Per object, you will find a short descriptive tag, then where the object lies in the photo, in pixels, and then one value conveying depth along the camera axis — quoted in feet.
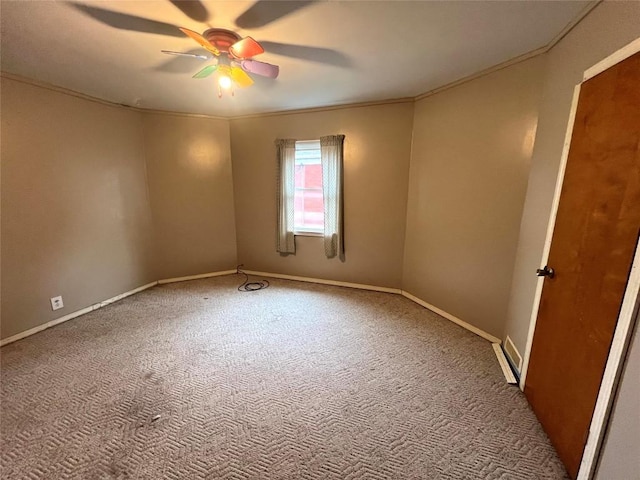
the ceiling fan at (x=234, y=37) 4.83
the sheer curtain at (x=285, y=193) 12.21
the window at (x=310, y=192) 11.46
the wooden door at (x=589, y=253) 3.71
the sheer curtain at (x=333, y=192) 11.28
